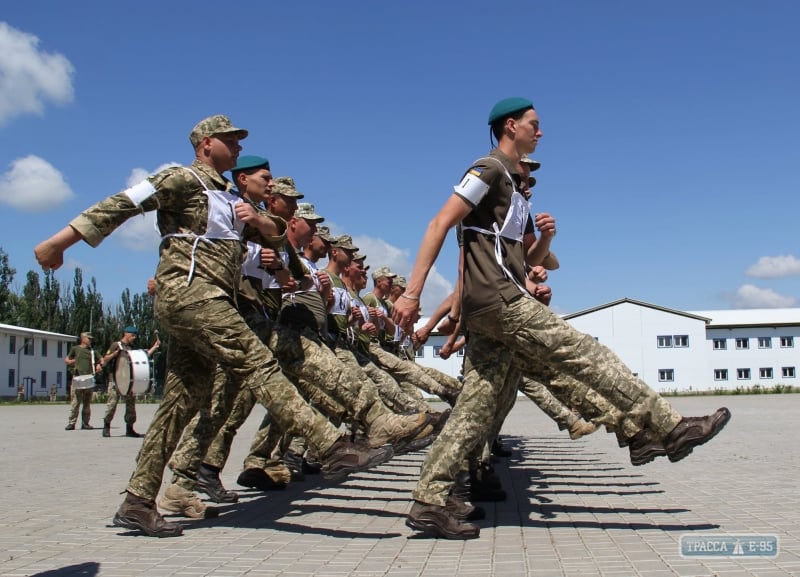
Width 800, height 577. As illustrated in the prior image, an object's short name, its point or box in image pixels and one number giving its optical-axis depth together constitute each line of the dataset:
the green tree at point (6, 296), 75.19
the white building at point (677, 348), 66.44
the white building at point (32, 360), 63.16
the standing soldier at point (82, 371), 17.64
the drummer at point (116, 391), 15.02
